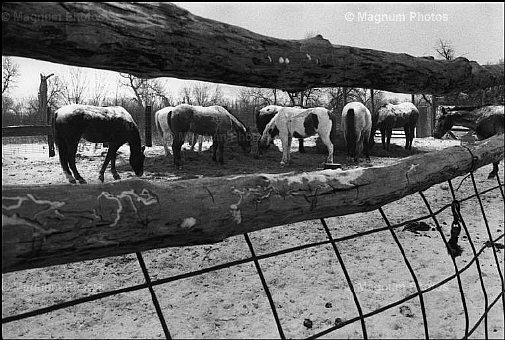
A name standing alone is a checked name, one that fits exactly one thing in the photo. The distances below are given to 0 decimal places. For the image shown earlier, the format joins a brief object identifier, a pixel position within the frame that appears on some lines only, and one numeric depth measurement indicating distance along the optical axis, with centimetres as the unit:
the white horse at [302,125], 764
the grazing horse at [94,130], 487
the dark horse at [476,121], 587
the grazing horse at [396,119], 923
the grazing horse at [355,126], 777
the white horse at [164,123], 694
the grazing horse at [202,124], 673
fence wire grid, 69
